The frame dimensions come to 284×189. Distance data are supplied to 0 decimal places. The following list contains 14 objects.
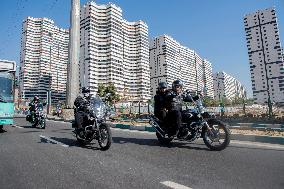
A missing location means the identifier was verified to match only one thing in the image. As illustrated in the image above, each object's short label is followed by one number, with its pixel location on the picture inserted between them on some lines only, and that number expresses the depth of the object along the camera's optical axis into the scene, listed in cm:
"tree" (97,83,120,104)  8924
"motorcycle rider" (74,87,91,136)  717
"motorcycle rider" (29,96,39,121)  1481
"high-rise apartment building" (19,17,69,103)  14900
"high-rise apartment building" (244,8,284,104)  11150
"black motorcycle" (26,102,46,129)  1373
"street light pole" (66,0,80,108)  2747
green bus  1157
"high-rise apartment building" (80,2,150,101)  13600
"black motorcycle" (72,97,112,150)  646
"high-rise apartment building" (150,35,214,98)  16782
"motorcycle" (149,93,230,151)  587
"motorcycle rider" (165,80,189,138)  652
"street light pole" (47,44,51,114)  3819
